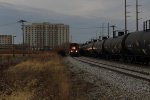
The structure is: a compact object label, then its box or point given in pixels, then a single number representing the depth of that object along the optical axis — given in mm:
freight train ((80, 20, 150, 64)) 36656
